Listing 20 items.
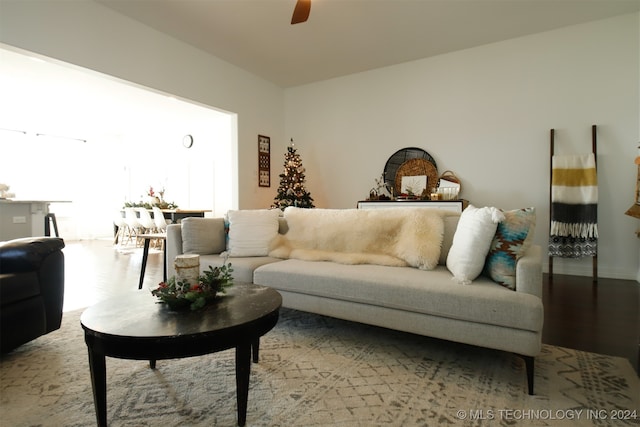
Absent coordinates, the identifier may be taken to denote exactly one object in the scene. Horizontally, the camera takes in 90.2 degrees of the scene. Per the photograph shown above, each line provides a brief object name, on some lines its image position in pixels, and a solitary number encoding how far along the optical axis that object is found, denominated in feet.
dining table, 19.92
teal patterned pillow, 5.67
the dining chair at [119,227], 23.34
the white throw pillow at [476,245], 5.83
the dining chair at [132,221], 21.74
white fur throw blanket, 7.18
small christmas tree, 18.07
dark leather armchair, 5.77
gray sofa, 4.99
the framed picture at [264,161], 18.28
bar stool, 13.74
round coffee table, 3.69
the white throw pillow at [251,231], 8.92
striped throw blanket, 12.00
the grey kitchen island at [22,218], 12.62
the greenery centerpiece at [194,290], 4.51
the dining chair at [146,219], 20.51
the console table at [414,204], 13.52
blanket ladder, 11.96
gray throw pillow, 9.00
